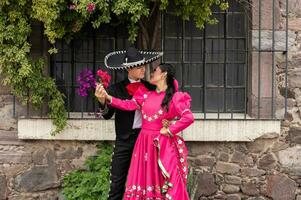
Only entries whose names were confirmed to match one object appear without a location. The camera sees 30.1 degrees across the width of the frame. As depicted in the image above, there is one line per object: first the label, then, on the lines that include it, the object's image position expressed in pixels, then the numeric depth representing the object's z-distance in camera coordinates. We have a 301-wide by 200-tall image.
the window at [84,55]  6.25
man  5.06
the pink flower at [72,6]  5.16
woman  4.77
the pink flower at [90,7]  4.98
